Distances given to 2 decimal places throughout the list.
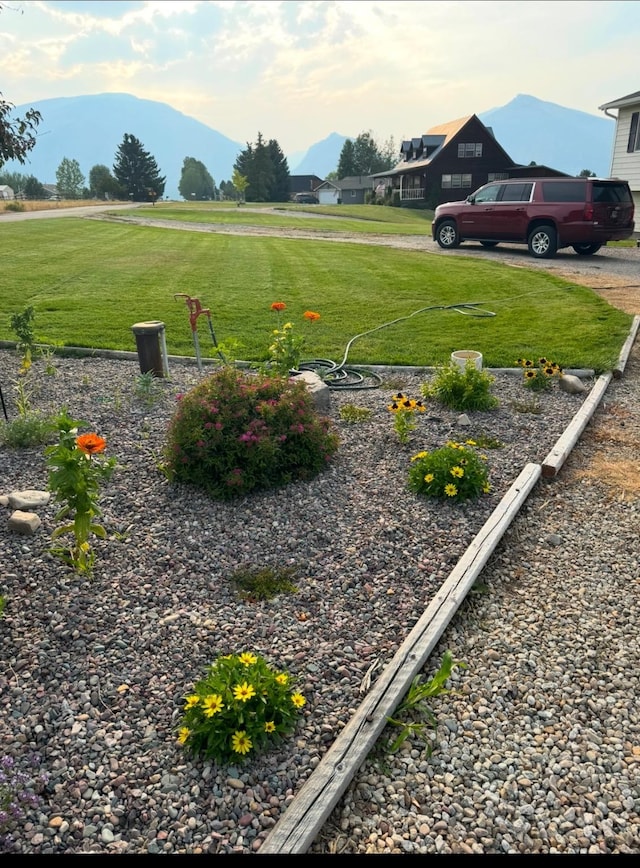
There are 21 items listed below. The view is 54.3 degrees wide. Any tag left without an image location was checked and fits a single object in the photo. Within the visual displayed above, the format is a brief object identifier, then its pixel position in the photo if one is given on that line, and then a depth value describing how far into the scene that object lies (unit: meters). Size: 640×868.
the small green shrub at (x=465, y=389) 5.56
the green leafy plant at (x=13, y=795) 2.01
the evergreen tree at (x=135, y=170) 71.07
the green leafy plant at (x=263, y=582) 3.18
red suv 13.50
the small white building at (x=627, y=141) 18.64
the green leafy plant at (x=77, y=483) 3.11
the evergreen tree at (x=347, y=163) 84.75
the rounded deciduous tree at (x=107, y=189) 67.75
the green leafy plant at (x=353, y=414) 5.41
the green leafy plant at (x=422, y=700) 2.44
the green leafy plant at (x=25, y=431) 4.73
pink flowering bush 4.02
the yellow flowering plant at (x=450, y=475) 4.08
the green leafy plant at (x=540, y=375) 6.04
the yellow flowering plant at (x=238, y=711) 2.27
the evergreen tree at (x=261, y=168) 65.44
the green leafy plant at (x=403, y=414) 4.86
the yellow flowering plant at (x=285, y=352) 5.71
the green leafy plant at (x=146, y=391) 5.69
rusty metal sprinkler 5.97
